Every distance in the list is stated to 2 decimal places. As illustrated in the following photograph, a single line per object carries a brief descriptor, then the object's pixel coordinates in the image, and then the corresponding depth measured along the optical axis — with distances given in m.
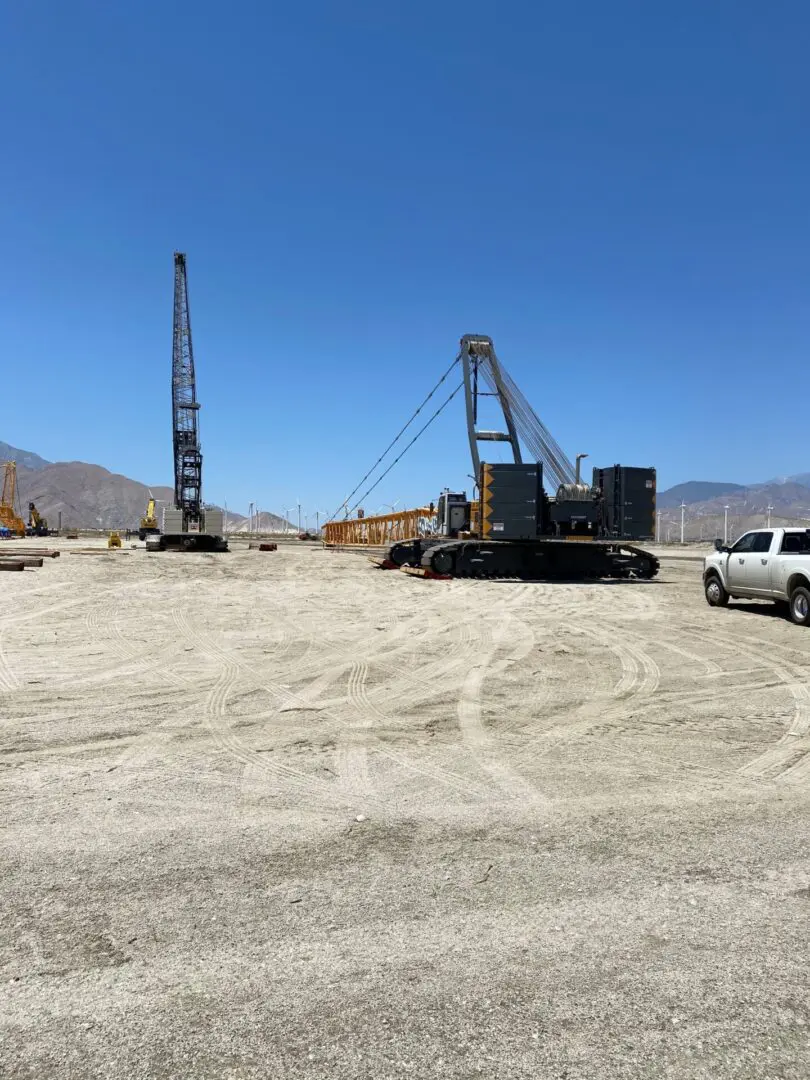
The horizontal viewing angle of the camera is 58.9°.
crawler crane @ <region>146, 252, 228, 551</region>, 41.88
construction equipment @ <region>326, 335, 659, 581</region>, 21.53
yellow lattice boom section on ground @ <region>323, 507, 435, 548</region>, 26.91
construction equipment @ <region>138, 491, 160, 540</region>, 65.25
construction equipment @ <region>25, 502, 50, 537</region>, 79.19
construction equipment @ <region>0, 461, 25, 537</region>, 70.88
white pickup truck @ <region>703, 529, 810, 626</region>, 12.42
